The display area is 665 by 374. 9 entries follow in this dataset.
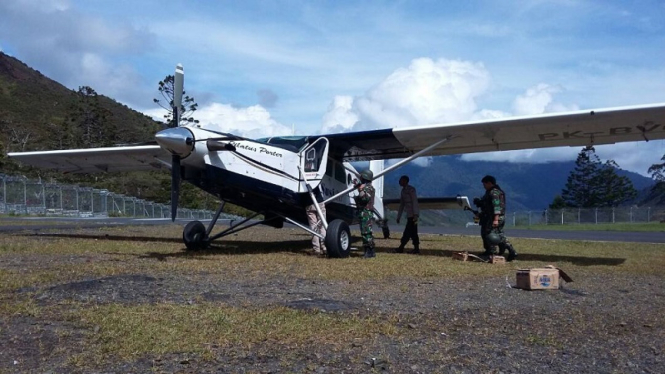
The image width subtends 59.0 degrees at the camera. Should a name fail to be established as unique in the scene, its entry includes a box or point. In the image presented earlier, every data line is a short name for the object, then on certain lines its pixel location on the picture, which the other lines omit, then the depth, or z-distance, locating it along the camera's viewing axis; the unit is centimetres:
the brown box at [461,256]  1134
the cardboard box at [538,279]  730
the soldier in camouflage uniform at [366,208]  1172
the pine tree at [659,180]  8308
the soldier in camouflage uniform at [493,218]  1133
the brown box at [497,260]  1092
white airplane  1062
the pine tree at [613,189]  8438
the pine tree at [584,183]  8606
